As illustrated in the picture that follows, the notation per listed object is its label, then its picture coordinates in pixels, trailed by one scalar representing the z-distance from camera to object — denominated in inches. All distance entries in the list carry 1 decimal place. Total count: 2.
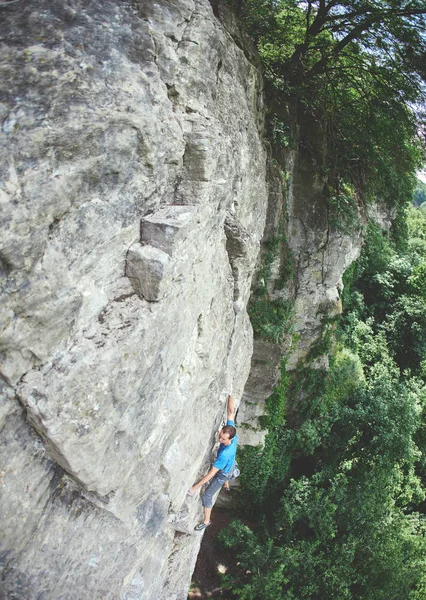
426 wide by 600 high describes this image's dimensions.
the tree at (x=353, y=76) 289.0
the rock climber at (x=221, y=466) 271.9
